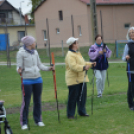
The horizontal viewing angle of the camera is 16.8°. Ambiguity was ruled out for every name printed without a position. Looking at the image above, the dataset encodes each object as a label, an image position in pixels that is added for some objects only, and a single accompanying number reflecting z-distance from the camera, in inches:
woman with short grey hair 386.5
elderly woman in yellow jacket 354.3
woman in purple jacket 482.0
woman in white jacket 323.9
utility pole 914.7
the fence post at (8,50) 1196.0
